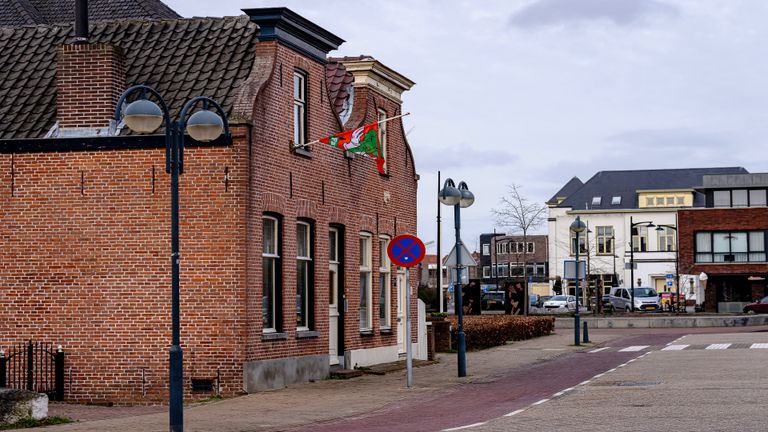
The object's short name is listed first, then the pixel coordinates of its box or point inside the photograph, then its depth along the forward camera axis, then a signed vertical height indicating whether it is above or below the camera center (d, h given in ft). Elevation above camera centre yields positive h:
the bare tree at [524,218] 240.73 +13.22
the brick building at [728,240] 286.66 +10.23
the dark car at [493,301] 241.55 -2.63
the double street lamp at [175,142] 49.98 +6.27
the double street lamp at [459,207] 85.51 +5.63
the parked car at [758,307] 215.92 -3.97
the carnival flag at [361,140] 80.53 +9.54
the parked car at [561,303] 273.13 -3.53
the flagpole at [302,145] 79.87 +9.21
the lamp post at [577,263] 127.83 +2.33
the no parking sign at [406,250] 76.89 +2.34
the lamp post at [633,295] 246.35 -1.90
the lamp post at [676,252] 265.42 +7.70
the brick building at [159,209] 72.79 +4.91
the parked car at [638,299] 254.06 -2.80
